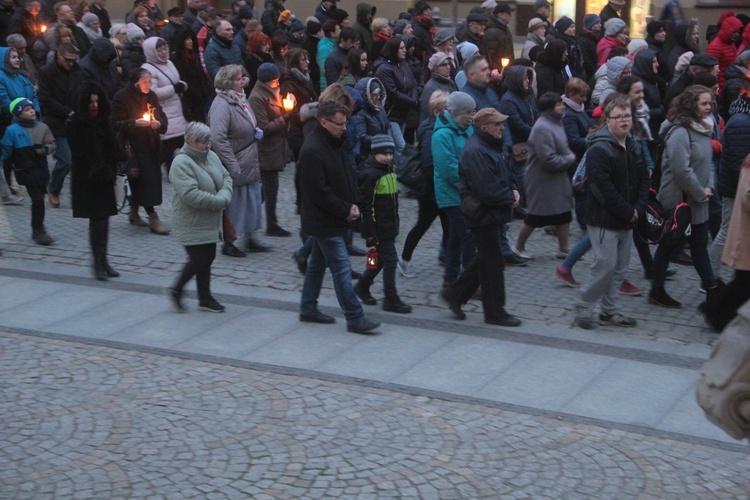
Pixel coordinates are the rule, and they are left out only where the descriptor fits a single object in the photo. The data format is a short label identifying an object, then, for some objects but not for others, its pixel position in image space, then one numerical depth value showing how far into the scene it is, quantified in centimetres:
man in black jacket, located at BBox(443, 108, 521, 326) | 1622
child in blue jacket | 2155
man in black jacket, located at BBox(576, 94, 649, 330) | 1591
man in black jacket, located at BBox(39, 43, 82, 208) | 2294
